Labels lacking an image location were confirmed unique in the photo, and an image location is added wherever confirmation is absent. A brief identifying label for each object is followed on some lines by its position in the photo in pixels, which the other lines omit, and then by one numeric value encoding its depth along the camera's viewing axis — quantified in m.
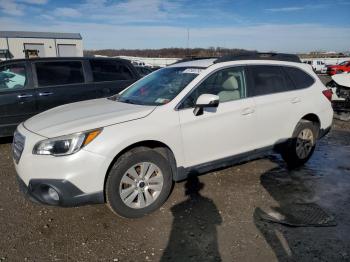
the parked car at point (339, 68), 26.42
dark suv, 5.96
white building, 47.00
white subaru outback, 3.17
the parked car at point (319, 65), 35.75
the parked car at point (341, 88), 9.64
